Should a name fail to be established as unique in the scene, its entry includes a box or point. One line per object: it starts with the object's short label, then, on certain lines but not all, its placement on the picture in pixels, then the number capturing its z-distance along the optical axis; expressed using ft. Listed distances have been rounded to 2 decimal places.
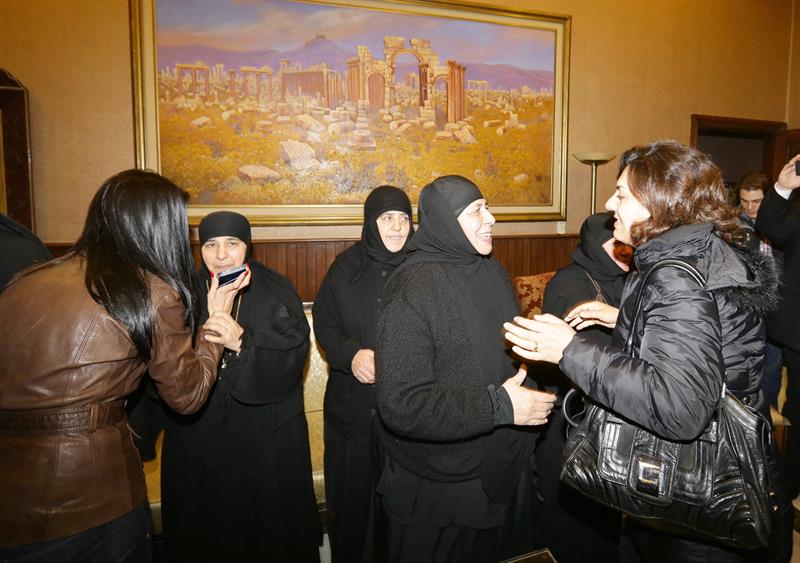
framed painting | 13.00
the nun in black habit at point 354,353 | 7.59
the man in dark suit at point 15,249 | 5.59
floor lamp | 15.75
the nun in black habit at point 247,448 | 6.78
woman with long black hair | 3.95
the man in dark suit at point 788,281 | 9.46
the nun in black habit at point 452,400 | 4.63
